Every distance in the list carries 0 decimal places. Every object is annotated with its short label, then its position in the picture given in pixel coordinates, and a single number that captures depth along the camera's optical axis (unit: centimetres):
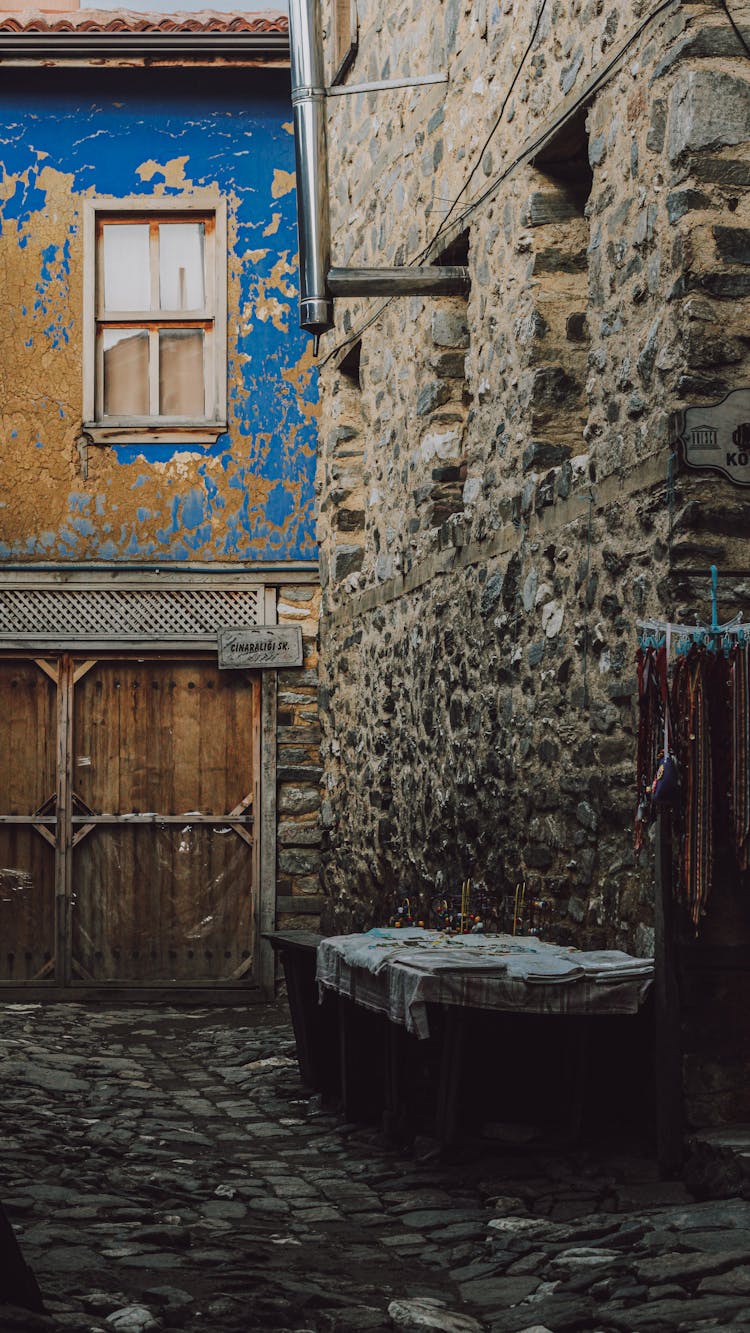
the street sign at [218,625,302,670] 1120
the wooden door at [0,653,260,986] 1129
